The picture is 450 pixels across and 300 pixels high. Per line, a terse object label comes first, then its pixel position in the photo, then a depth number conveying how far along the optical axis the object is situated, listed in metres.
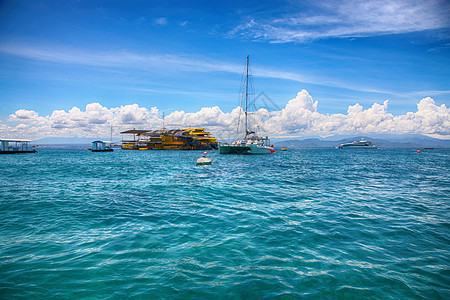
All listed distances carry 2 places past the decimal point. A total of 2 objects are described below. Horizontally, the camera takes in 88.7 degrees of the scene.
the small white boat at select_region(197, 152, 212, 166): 34.12
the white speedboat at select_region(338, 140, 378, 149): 166.40
